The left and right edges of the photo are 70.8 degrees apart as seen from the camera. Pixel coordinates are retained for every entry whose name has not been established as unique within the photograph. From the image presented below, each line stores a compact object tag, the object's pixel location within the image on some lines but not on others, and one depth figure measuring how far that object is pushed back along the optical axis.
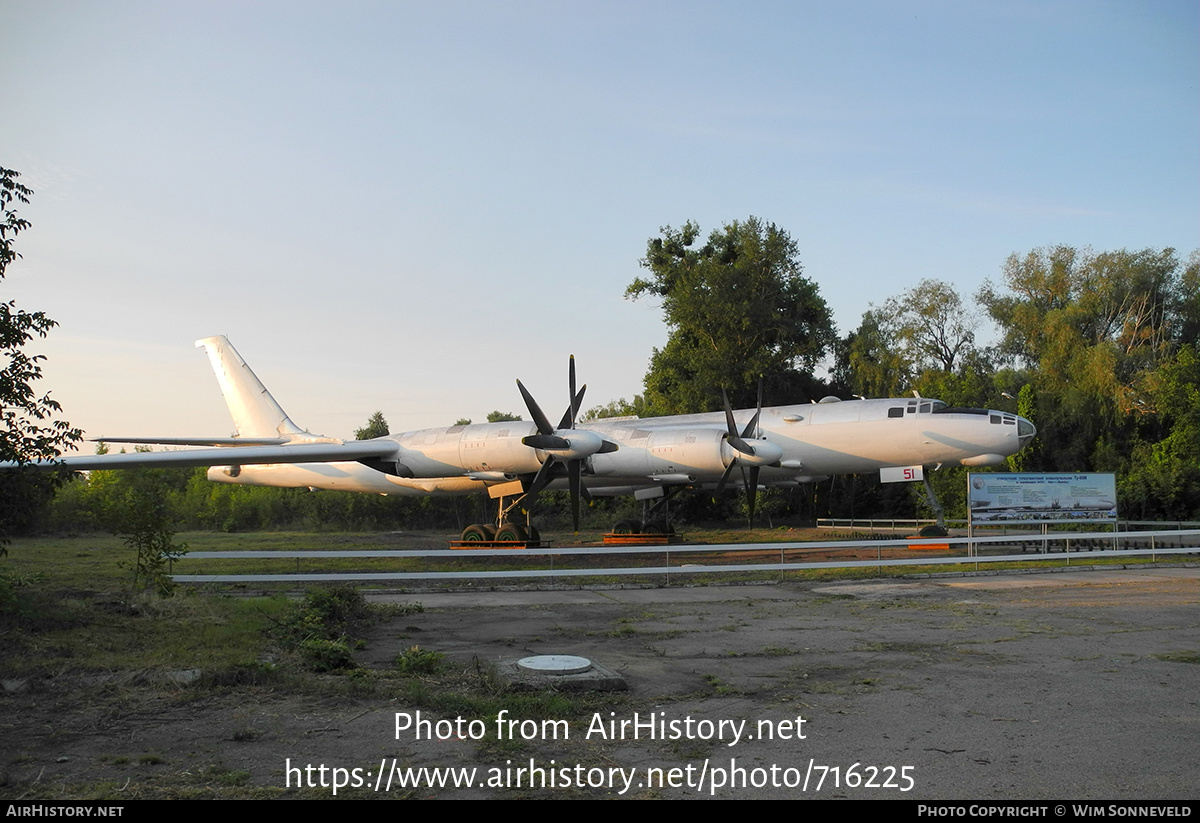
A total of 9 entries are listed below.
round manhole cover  6.78
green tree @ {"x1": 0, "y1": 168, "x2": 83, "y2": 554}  8.34
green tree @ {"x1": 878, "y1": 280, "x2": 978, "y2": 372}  48.00
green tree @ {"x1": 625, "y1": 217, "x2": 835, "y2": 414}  41.34
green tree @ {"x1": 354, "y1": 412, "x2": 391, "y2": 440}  60.05
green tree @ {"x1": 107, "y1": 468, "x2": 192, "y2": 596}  11.13
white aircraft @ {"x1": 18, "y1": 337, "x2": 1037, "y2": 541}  21.47
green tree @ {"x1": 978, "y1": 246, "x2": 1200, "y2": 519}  32.06
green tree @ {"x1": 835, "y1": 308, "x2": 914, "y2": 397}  45.41
